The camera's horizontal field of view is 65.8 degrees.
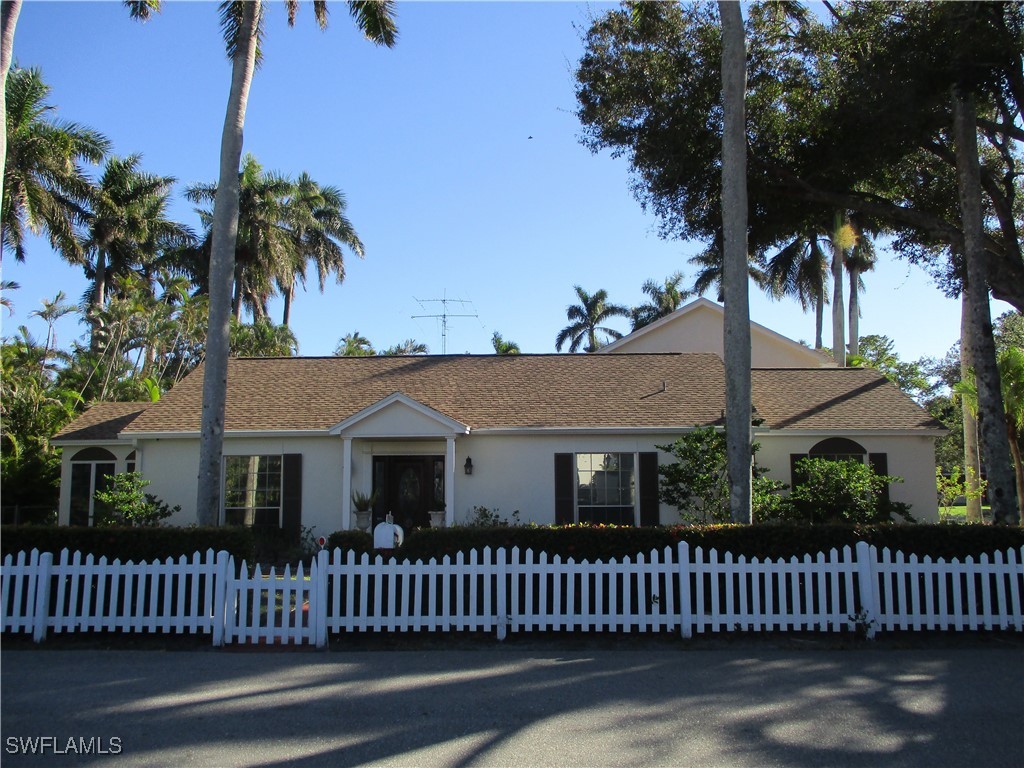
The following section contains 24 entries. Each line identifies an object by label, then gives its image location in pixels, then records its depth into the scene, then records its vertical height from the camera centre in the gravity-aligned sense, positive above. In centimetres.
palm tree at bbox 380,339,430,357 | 6706 +1163
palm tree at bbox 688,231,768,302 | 4035 +1107
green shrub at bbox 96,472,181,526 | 1421 -40
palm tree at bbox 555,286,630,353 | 5803 +1223
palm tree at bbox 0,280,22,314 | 2928 +755
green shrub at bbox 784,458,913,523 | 1398 -24
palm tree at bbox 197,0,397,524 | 1227 +370
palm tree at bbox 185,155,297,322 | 3506 +1127
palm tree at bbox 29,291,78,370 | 3366 +733
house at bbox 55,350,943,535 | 1573 +69
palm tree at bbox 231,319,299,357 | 3719 +692
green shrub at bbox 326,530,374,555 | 1205 -90
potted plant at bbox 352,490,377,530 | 1529 -52
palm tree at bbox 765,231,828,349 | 3431 +935
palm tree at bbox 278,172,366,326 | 4059 +1313
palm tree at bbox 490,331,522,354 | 5156 +905
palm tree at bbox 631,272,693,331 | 5406 +1253
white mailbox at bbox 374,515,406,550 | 1080 -72
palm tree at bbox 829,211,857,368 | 3341 +737
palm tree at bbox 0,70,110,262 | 2556 +1084
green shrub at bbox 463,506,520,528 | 1560 -68
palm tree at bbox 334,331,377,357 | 5373 +998
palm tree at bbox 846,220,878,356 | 3493 +1031
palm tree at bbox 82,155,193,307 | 3453 +1173
